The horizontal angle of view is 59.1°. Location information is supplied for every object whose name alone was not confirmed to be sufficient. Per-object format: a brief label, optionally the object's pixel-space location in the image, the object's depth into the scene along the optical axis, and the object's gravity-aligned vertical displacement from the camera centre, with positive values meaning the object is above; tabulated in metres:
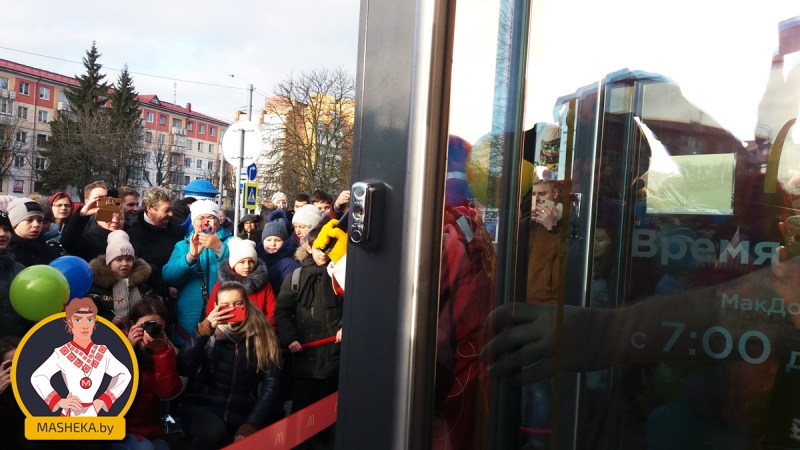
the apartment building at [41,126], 38.85 +4.19
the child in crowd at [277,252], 5.03 -0.43
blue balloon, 3.64 -0.48
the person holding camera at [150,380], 3.33 -0.97
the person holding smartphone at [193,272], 4.64 -0.55
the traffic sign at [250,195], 8.71 -0.01
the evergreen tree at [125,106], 40.50 +5.12
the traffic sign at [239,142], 7.12 +0.53
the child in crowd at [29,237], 4.21 -0.35
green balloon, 3.21 -0.53
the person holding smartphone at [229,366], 3.68 -0.95
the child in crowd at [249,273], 4.52 -0.51
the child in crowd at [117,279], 3.82 -0.54
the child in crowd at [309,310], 4.26 -0.70
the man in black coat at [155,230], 5.14 -0.32
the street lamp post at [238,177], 6.49 +0.17
